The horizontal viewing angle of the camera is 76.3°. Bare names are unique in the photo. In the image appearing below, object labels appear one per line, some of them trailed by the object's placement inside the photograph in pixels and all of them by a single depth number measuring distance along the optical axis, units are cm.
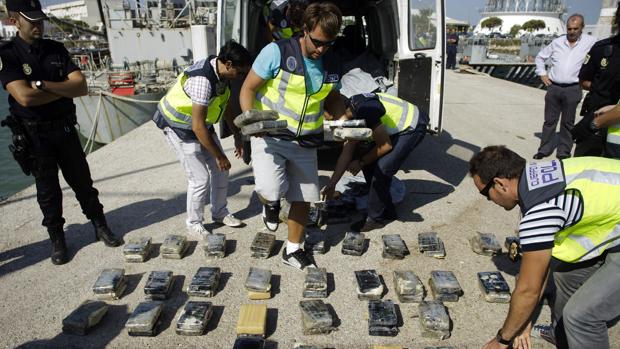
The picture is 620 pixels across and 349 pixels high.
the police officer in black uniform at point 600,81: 344
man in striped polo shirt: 177
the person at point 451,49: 1827
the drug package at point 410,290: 283
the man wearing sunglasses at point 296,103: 258
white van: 457
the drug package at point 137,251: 331
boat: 1257
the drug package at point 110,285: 284
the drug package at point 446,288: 284
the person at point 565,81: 534
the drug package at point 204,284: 288
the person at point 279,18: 479
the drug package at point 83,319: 251
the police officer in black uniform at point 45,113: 285
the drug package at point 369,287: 286
